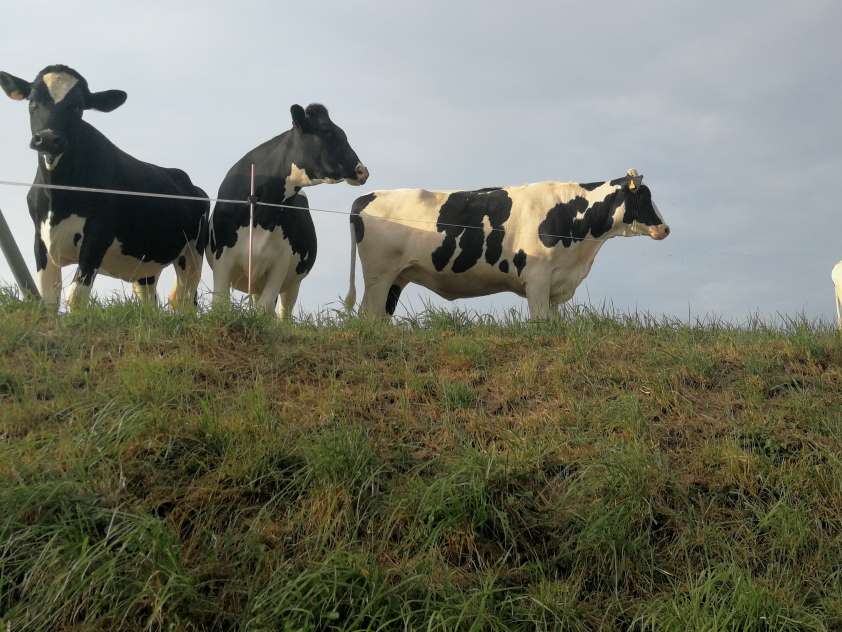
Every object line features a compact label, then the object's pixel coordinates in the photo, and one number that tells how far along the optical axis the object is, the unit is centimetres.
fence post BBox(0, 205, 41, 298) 945
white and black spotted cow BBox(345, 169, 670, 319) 1253
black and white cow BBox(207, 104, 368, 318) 1077
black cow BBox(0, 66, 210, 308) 925
